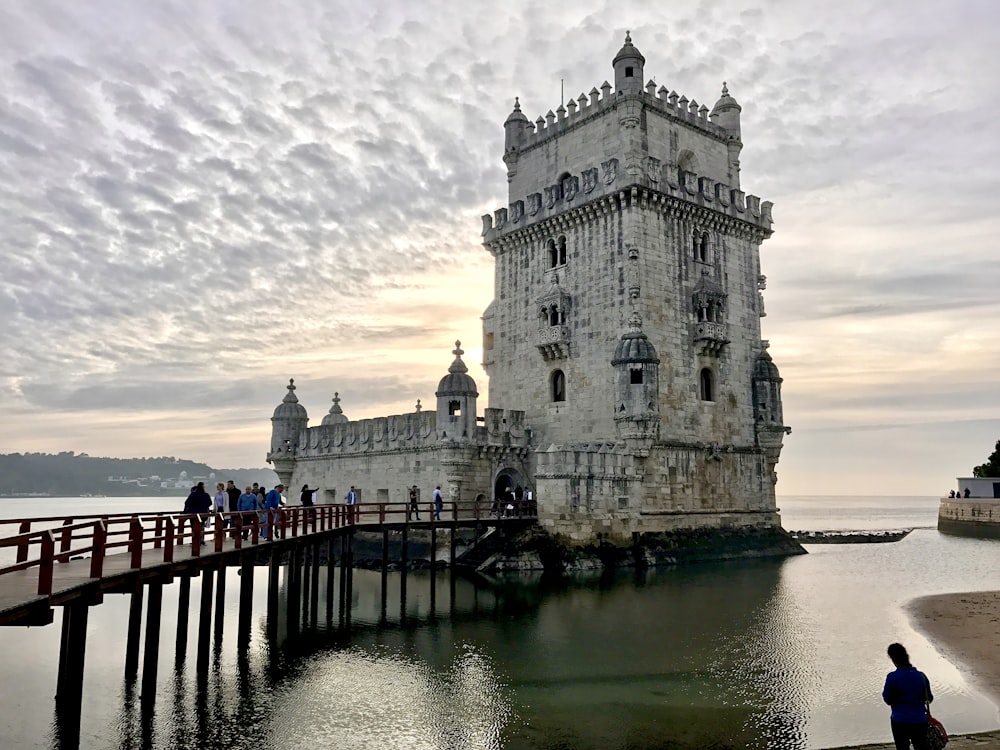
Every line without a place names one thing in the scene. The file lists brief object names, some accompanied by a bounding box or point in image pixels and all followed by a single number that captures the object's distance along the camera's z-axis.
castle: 32.41
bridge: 11.23
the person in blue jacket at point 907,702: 8.34
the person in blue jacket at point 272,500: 25.40
